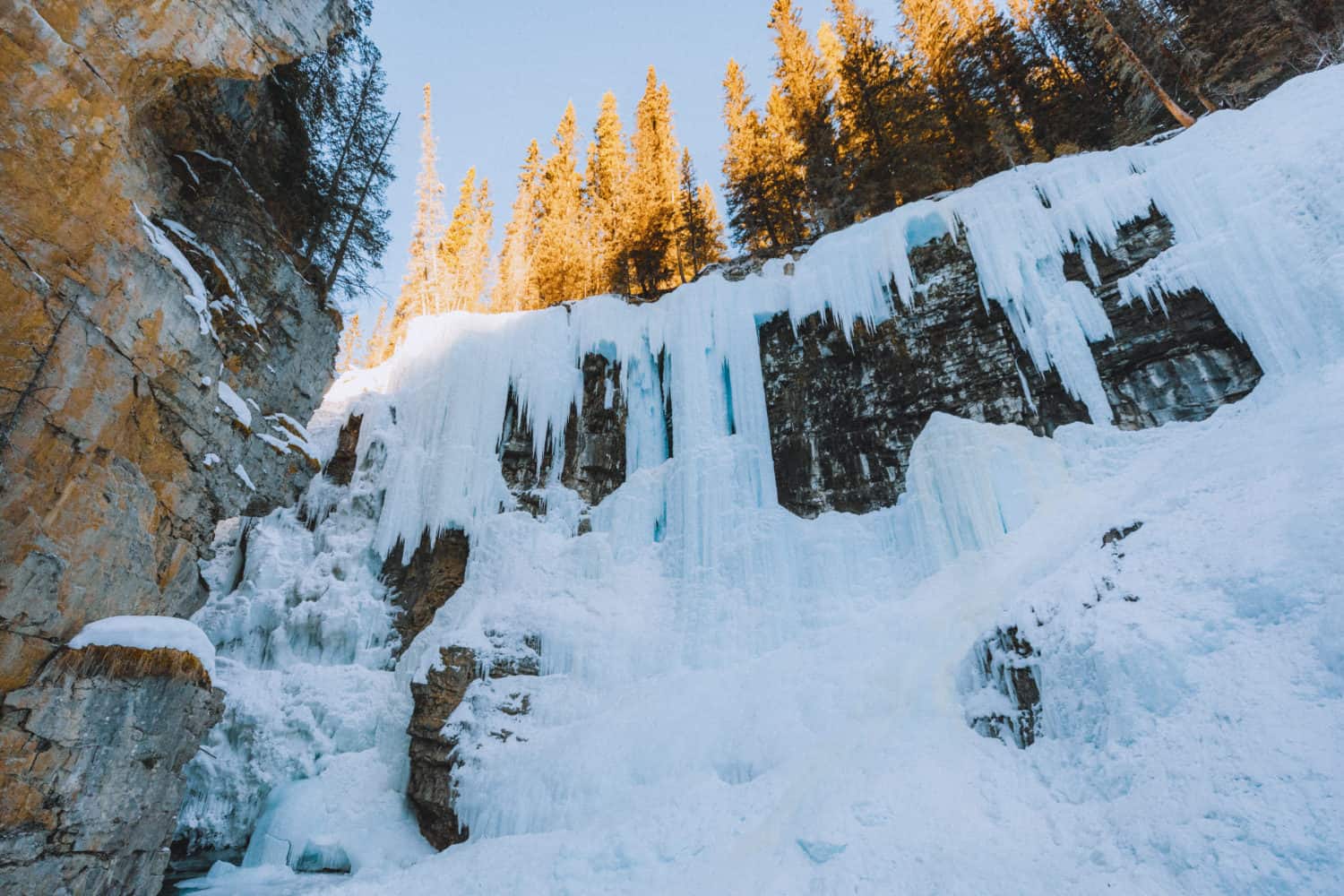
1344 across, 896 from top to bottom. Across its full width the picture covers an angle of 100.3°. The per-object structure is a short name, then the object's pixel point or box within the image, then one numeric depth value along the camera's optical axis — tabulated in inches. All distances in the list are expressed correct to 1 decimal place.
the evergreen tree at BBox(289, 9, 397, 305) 443.5
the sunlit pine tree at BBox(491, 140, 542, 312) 856.3
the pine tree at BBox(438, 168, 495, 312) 846.5
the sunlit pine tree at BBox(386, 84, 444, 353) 882.1
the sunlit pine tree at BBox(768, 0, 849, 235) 657.0
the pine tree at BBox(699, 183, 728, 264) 815.1
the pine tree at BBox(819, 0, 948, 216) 609.9
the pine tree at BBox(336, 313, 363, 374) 1035.9
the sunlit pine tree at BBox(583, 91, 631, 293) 788.0
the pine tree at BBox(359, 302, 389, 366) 1072.2
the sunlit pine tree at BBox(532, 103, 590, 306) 794.2
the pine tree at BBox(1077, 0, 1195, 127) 533.0
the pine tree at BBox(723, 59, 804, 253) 705.6
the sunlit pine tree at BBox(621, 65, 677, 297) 758.5
